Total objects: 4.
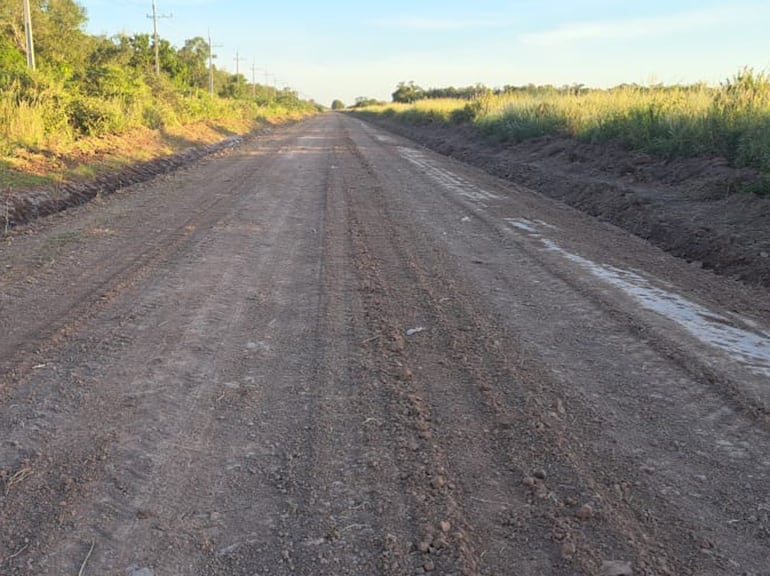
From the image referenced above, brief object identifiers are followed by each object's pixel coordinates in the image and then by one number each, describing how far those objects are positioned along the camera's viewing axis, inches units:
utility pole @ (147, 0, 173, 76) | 1411.7
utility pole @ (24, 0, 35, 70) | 837.2
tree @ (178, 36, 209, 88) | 2206.0
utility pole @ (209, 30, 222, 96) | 2060.5
